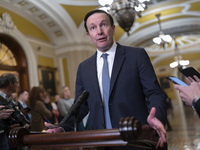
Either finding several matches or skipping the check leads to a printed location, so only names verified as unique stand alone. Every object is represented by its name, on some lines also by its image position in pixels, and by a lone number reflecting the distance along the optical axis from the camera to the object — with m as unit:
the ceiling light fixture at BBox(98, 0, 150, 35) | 5.57
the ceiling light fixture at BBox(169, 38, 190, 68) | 14.62
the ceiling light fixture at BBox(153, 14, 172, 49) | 9.59
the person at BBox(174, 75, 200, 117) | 1.29
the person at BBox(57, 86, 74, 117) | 4.99
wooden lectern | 0.82
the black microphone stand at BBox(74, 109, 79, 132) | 1.17
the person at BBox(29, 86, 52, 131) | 3.86
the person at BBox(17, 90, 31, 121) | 4.59
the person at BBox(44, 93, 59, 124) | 4.64
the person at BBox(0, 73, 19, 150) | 2.52
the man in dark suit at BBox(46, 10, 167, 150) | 1.35
